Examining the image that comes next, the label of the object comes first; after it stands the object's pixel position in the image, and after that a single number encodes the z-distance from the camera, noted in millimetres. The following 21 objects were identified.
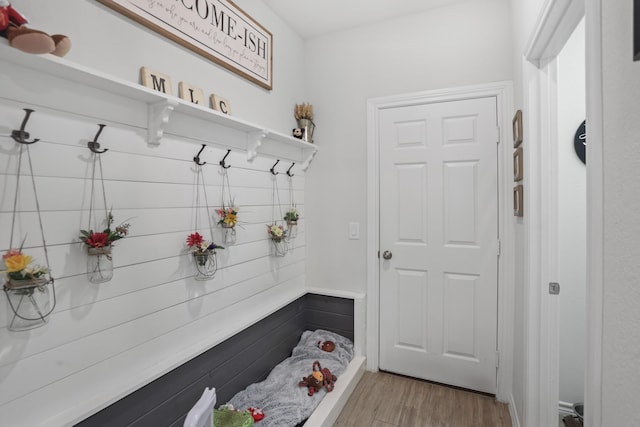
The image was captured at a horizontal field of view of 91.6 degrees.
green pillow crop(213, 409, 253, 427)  1494
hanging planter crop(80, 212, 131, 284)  1122
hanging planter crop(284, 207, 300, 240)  2369
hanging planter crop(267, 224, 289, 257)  2182
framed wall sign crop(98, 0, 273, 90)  1382
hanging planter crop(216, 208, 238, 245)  1727
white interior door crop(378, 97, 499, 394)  2127
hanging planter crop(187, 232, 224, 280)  1546
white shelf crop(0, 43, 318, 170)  986
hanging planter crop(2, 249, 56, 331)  913
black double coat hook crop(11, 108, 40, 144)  967
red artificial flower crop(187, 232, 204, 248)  1526
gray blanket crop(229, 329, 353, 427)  1708
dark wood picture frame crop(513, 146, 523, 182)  1668
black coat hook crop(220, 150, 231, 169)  1762
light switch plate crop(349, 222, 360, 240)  2490
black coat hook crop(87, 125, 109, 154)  1161
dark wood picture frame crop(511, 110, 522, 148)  1682
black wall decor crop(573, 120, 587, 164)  1890
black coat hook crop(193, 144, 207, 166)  1598
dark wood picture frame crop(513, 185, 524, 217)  1668
